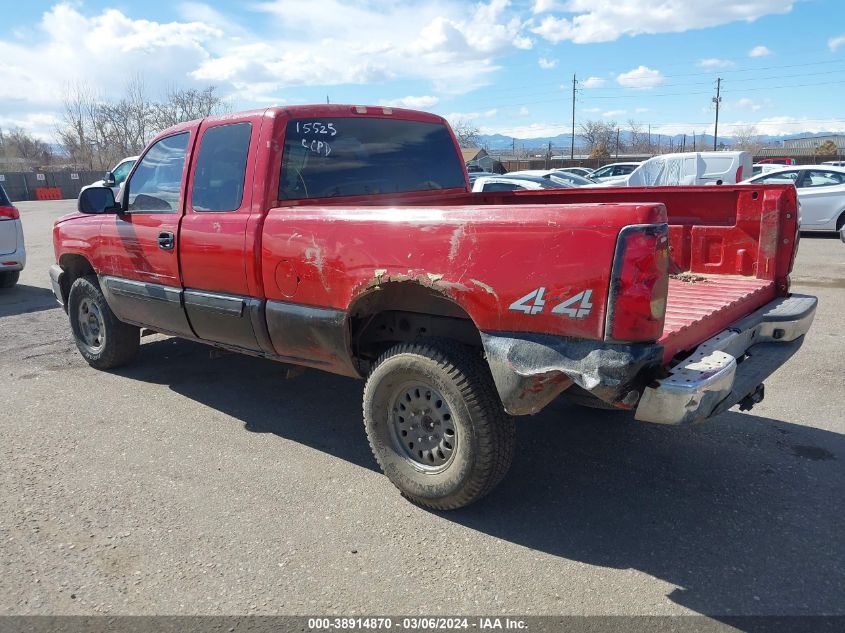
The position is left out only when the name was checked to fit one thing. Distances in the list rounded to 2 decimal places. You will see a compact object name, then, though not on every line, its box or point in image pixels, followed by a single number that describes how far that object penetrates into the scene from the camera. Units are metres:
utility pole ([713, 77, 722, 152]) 74.18
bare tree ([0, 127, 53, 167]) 74.62
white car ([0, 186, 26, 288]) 9.89
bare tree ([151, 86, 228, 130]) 55.41
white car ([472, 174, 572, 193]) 15.37
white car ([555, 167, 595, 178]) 25.74
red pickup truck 2.71
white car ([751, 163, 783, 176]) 19.62
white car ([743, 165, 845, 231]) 13.83
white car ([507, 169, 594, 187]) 17.69
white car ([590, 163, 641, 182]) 24.86
